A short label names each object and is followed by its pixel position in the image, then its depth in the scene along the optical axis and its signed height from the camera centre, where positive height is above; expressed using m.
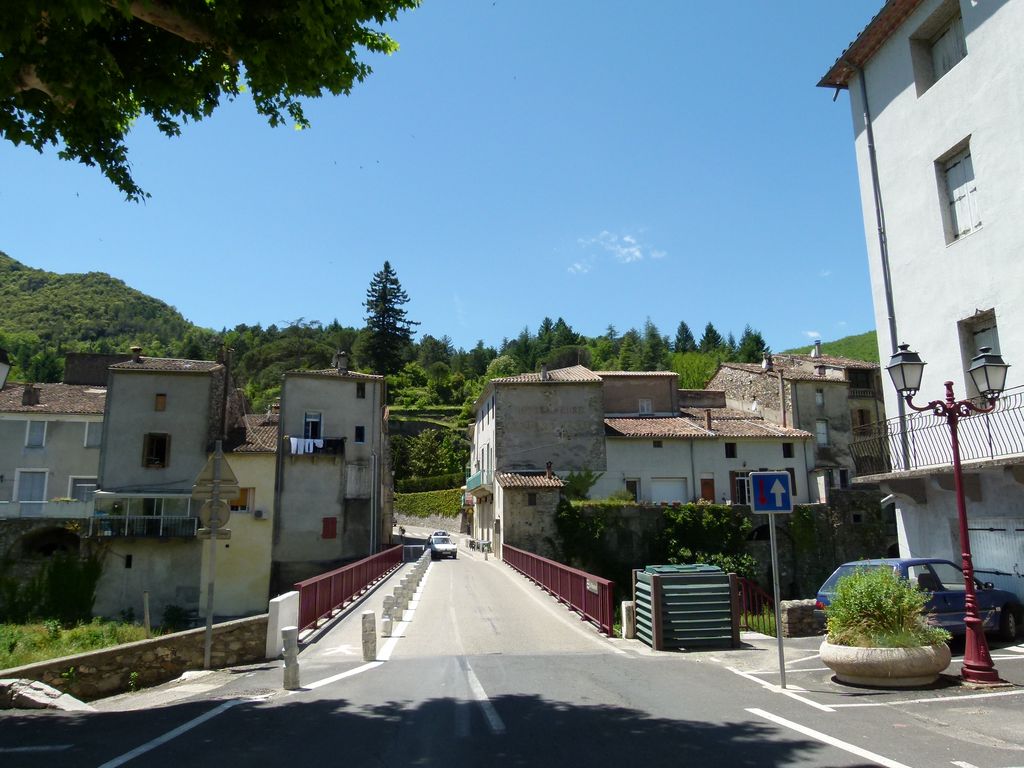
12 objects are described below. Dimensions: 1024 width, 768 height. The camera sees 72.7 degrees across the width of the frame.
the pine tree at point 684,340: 153.12 +37.61
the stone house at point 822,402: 43.75 +6.96
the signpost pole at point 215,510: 10.85 +0.04
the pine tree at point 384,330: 99.69 +25.67
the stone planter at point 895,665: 8.41 -1.89
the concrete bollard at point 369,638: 11.27 -2.02
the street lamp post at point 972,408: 8.56 +1.35
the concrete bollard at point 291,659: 8.90 -1.87
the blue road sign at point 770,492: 9.63 +0.23
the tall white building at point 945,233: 12.62 +5.54
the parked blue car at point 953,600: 11.45 -1.55
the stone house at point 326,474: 35.91 +2.02
